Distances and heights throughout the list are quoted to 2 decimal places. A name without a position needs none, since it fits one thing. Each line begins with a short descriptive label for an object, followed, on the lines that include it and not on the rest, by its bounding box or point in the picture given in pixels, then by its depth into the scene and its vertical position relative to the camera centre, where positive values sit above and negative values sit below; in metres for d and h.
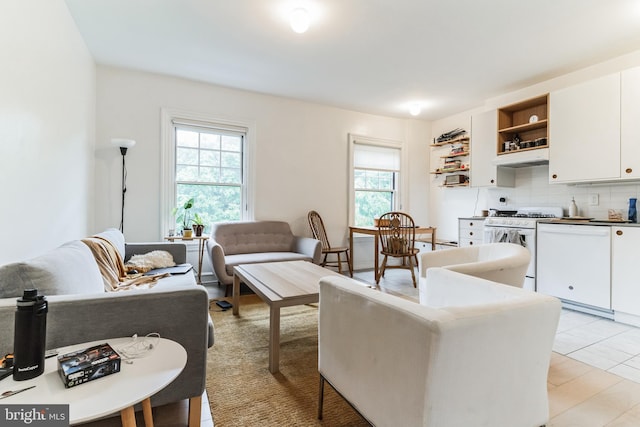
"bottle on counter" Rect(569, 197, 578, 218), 3.53 +0.06
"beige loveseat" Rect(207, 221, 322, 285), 3.30 -0.42
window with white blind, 5.11 +0.60
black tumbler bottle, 0.86 -0.37
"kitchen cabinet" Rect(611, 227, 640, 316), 2.72 -0.49
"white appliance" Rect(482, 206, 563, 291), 3.45 -0.15
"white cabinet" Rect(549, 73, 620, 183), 3.01 +0.87
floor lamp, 3.21 +0.67
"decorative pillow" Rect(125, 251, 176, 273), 2.67 -0.46
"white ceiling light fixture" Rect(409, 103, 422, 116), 4.62 +1.58
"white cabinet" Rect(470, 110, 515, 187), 4.12 +0.81
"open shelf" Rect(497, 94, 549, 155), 3.76 +1.11
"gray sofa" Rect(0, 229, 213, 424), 1.18 -0.42
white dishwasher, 2.91 -0.49
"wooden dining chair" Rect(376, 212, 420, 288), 4.08 -0.36
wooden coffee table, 1.93 -0.53
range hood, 3.59 +0.69
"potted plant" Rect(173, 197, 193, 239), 3.85 -0.05
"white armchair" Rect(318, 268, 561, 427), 0.89 -0.46
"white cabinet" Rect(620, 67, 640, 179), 2.86 +0.85
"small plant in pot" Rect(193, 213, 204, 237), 3.67 -0.19
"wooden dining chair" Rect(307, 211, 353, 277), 4.47 -0.37
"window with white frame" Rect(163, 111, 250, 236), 3.84 +0.58
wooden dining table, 4.22 -0.27
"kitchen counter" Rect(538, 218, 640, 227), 2.82 -0.07
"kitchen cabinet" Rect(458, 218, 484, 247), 4.12 -0.23
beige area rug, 1.51 -1.00
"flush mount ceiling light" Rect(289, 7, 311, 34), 2.39 +1.51
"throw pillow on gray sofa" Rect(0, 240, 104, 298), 1.24 -0.29
